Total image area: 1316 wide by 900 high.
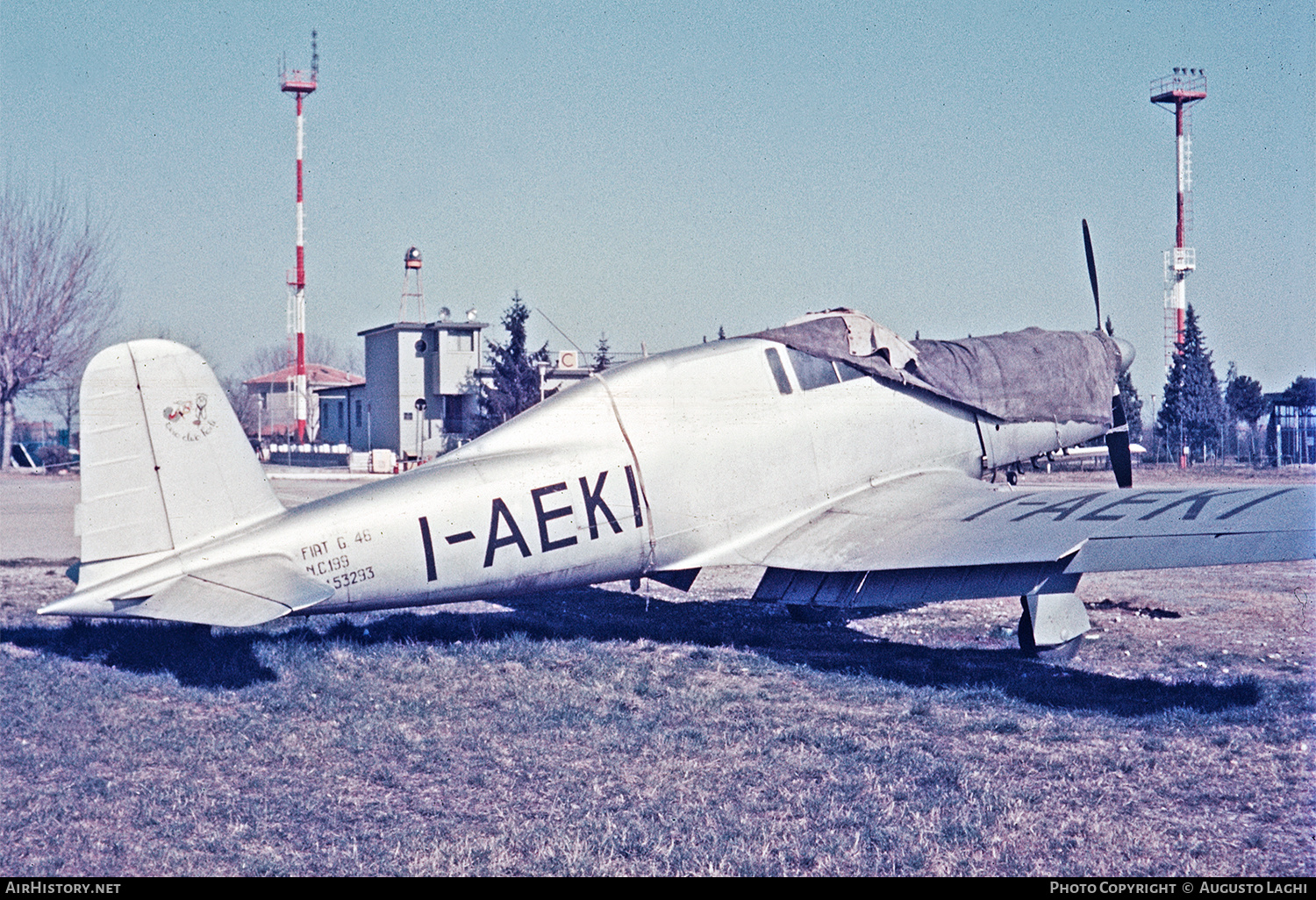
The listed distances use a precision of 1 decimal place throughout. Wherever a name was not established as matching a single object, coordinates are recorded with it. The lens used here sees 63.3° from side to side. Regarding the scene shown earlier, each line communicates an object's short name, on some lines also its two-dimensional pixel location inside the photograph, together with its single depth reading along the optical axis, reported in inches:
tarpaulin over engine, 374.9
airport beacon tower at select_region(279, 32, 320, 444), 1895.9
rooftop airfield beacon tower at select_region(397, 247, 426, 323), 2156.7
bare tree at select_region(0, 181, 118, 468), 1296.8
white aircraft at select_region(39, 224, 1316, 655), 279.4
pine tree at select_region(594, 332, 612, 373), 1432.1
